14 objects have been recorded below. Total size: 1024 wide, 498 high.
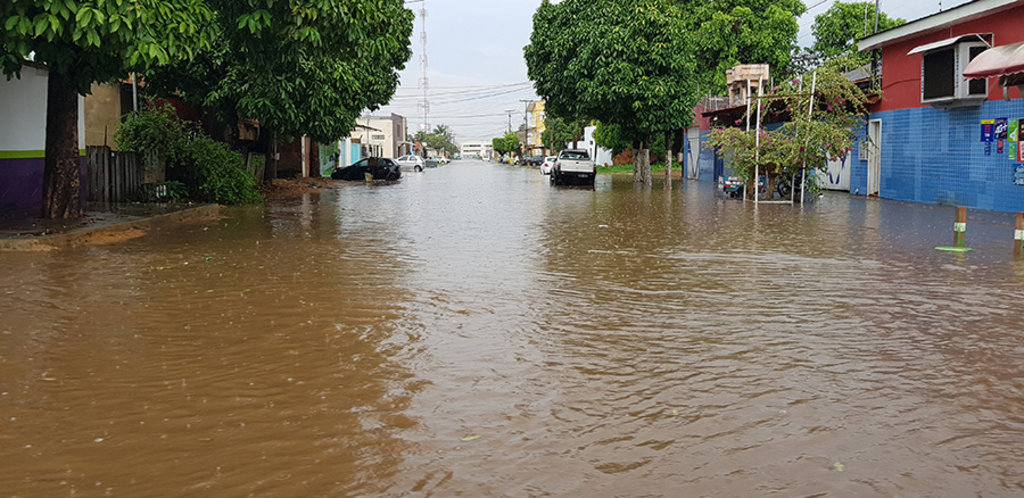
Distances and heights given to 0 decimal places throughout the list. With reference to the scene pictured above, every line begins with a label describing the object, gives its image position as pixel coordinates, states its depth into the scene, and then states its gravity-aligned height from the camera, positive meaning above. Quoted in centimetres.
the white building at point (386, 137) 9069 +611
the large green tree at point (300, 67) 1331 +254
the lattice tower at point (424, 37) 11479 +2054
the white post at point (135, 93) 2341 +247
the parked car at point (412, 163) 7425 +204
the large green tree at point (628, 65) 3634 +500
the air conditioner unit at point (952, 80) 2209 +272
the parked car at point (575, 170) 3844 +72
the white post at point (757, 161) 2386 +66
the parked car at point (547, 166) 6014 +147
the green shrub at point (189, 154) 2152 +86
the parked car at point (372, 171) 4738 +92
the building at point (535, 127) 15424 +1064
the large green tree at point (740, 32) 5172 +892
